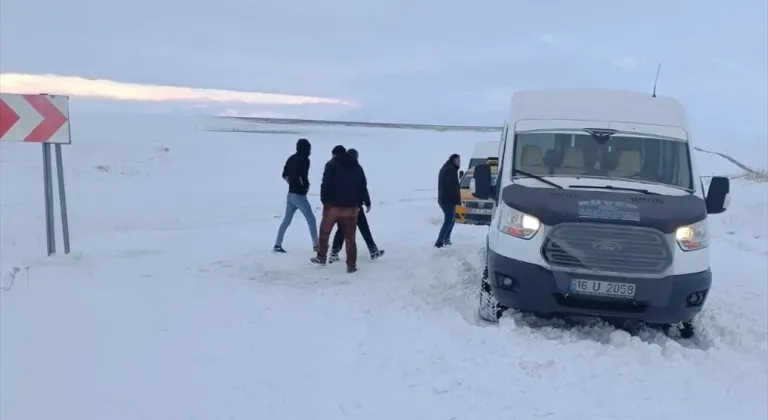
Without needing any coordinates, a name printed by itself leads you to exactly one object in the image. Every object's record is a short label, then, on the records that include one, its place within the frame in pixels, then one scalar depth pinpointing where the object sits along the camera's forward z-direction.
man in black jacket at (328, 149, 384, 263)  9.54
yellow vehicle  15.84
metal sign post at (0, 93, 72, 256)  8.45
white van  6.08
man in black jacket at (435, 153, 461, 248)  11.50
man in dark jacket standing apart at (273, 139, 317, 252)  9.99
